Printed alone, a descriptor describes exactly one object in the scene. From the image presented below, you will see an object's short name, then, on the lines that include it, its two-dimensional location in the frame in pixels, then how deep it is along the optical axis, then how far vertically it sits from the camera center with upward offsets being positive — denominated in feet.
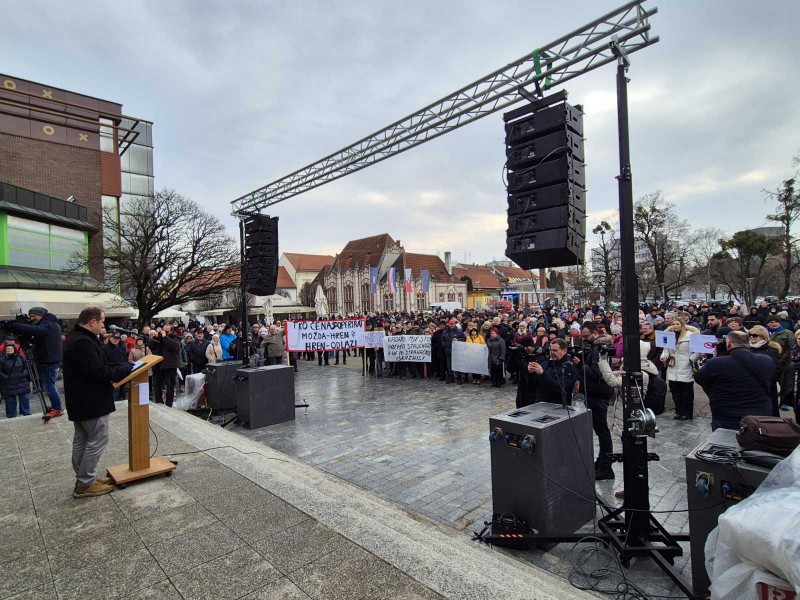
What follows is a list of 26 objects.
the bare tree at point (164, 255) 76.74 +10.49
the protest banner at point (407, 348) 46.88 -4.65
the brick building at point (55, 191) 70.85 +28.04
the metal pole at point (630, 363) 12.24 -1.78
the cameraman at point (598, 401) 18.25 -4.35
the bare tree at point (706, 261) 126.31 +11.37
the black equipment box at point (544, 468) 12.81 -5.10
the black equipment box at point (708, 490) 9.37 -4.33
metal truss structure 22.43 +14.13
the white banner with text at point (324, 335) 47.80 -3.03
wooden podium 15.70 -4.72
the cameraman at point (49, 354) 26.86 -2.39
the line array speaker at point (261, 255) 36.24 +4.56
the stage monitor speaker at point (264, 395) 28.07 -5.65
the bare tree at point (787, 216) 83.30 +15.43
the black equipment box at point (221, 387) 32.91 -5.76
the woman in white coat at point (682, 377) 26.99 -4.95
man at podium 14.11 -2.58
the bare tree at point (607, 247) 98.22 +12.54
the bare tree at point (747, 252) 100.78 +10.78
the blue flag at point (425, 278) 168.31 +10.29
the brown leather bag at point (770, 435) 9.48 -3.09
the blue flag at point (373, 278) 146.72 +9.60
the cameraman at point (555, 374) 17.26 -2.92
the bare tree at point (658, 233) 105.91 +16.25
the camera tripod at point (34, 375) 26.55 -4.14
